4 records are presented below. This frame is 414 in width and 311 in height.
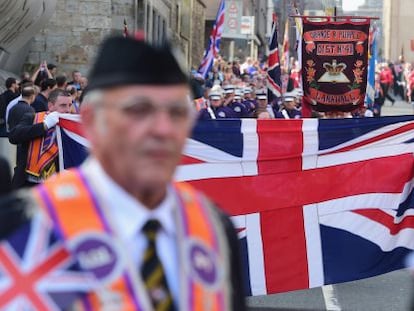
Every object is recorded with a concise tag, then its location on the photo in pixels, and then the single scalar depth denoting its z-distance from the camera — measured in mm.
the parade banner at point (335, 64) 28359
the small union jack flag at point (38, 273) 4309
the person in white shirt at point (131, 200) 4340
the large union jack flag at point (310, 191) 14844
